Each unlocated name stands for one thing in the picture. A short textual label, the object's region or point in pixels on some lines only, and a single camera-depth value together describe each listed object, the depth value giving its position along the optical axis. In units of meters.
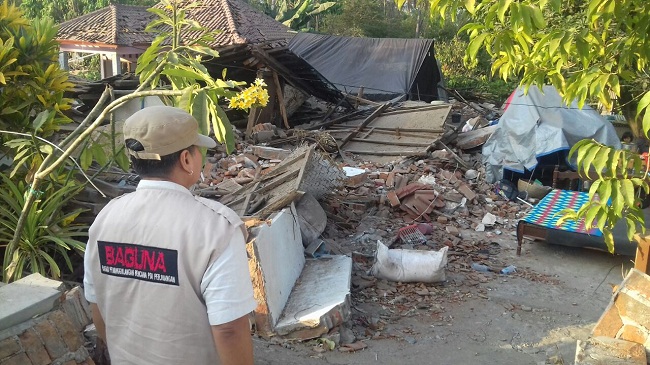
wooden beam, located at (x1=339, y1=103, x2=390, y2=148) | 13.48
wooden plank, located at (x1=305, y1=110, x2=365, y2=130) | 14.59
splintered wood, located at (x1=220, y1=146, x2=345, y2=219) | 6.73
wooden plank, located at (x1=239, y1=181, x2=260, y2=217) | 6.76
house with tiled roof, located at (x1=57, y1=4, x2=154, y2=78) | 22.67
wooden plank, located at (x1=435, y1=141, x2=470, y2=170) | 11.77
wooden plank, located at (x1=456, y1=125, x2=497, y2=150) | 12.82
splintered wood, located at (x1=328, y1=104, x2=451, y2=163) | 12.67
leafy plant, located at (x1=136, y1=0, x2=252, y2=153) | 2.59
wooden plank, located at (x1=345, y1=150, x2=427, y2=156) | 12.09
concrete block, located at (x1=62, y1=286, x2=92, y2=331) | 3.58
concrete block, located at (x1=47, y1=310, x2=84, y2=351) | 3.01
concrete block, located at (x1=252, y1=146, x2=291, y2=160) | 11.05
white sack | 6.46
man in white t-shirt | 1.83
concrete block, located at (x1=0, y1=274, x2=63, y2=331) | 2.85
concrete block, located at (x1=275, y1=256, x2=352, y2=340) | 5.04
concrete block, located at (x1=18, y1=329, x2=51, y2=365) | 2.84
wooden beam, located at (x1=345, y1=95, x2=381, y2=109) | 16.25
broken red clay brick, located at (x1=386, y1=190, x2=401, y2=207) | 9.20
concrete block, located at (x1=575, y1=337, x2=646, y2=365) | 3.73
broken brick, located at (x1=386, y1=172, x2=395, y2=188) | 10.25
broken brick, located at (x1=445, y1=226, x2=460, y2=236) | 8.52
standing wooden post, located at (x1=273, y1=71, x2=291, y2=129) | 14.14
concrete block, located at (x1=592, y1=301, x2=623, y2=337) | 4.12
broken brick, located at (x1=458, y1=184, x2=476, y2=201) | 9.95
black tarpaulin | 17.80
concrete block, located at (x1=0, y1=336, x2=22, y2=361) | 2.75
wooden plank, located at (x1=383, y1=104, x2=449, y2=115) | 13.83
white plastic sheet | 10.85
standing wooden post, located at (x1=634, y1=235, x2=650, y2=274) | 4.25
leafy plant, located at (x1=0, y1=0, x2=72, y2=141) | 4.42
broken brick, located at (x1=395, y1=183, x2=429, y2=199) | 9.30
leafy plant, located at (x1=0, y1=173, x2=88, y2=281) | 4.52
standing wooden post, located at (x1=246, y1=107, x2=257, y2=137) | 13.45
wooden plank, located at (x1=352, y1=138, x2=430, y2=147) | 12.59
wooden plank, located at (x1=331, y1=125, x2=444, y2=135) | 12.97
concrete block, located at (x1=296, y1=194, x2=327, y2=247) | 6.84
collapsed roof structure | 21.30
